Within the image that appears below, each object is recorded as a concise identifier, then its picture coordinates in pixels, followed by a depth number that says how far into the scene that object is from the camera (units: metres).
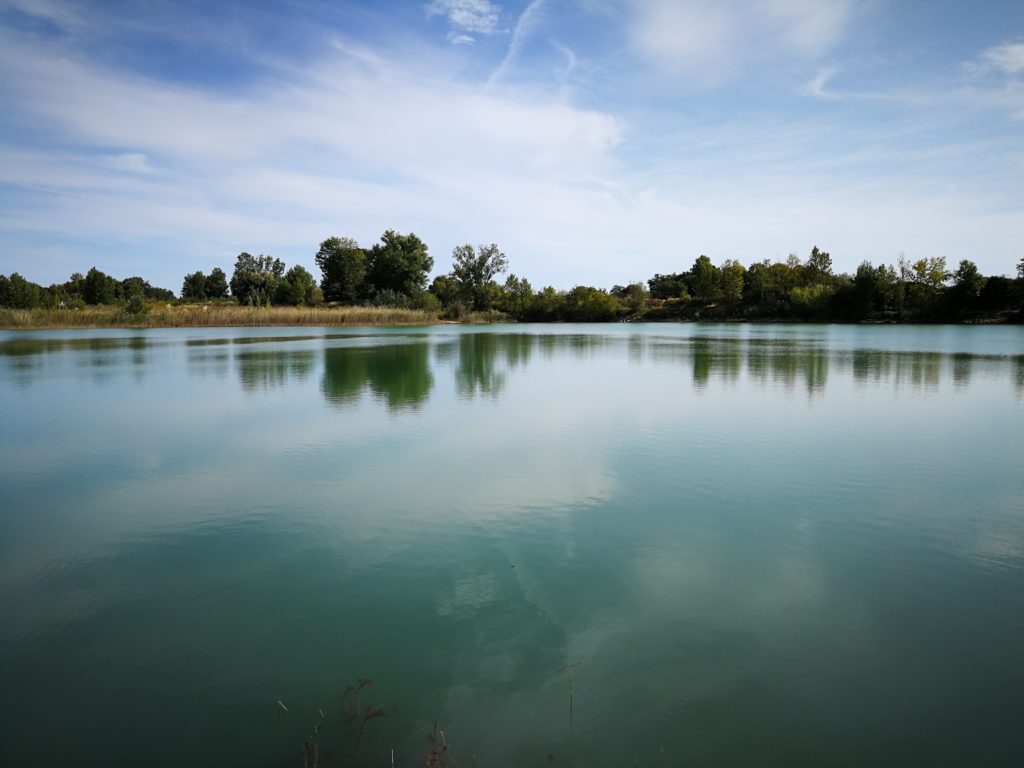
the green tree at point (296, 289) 77.00
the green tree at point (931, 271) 65.94
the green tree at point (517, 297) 85.31
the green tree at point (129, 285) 91.07
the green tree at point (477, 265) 91.81
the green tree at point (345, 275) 76.00
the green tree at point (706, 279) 84.12
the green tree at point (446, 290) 83.09
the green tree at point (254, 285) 78.71
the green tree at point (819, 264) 83.31
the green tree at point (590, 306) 84.44
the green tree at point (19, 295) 63.78
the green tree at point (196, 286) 104.38
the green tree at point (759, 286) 78.19
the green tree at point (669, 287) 93.36
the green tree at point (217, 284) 103.31
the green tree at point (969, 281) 54.91
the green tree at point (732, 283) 80.81
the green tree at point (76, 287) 82.94
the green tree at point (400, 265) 71.12
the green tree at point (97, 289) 80.31
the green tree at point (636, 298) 86.75
